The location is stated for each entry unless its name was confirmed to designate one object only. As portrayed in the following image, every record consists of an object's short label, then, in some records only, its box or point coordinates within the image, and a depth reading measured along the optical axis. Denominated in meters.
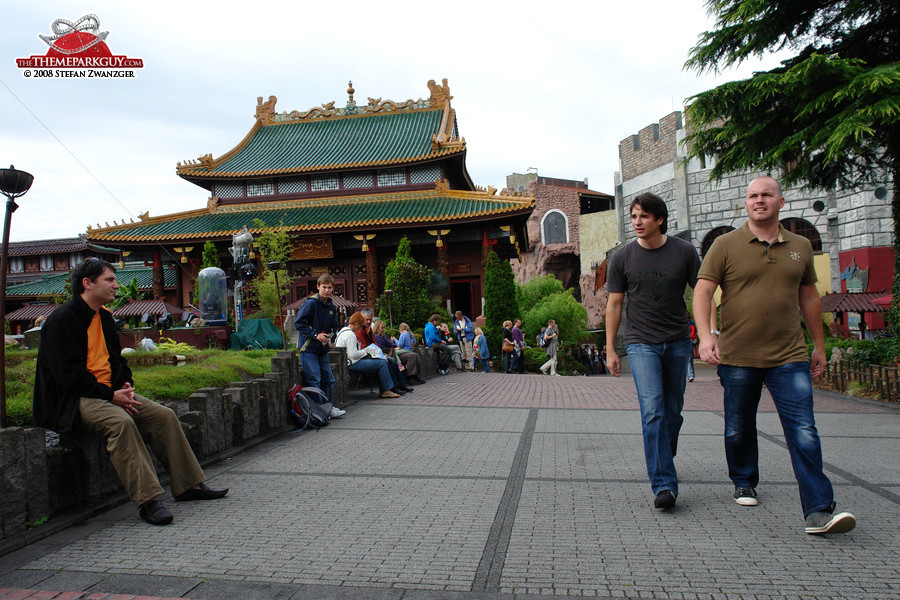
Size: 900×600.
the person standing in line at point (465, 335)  18.80
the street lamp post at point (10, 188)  4.83
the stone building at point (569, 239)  42.53
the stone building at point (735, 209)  22.78
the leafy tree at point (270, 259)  21.80
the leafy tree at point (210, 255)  22.62
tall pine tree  8.92
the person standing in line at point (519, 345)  18.47
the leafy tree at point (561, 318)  28.36
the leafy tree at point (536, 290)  33.53
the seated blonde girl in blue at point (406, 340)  13.42
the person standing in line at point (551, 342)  19.20
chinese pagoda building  23.30
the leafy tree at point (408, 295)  19.53
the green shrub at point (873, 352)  10.16
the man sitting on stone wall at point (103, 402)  3.72
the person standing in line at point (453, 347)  16.39
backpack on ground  6.96
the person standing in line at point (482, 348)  17.61
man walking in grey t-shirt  3.71
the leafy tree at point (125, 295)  18.84
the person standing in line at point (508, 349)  17.95
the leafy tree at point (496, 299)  20.23
